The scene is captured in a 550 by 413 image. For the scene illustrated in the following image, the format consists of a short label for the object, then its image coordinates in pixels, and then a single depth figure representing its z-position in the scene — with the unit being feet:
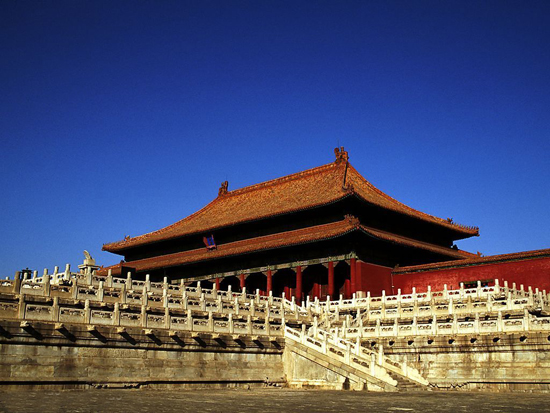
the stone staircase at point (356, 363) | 61.46
